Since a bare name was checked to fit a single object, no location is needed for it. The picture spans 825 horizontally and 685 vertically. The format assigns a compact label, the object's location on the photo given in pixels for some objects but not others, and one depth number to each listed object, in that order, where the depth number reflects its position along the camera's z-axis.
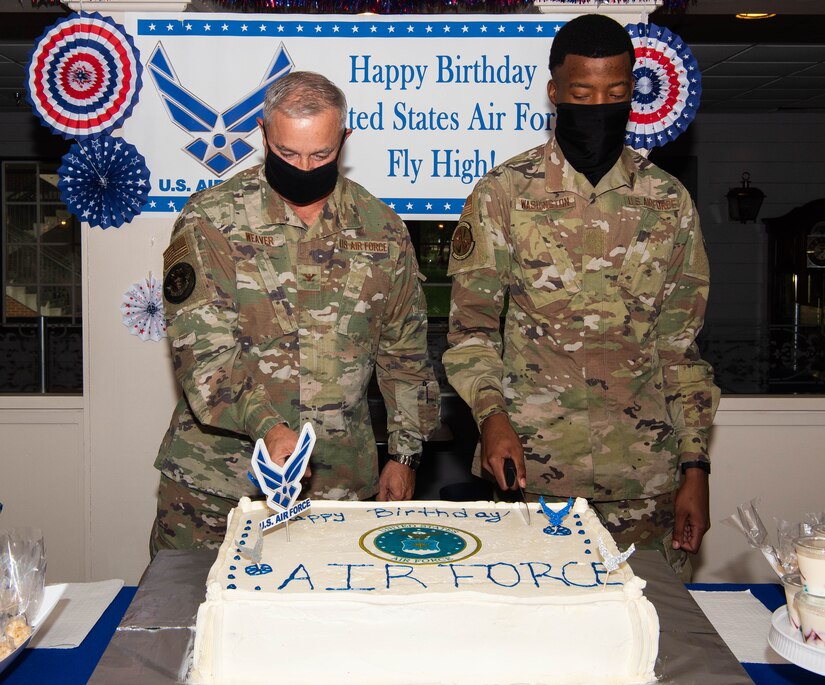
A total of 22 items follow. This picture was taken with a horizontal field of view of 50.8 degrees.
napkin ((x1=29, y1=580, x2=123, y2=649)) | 1.35
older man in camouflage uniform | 1.86
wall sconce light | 8.27
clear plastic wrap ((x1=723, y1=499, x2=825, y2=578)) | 1.34
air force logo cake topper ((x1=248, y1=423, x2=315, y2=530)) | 1.39
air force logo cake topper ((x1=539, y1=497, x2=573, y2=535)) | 1.49
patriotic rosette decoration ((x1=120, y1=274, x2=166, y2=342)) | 2.95
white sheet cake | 1.17
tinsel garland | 2.76
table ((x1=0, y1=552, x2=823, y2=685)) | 1.19
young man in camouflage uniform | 1.92
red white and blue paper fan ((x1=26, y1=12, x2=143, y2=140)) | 2.74
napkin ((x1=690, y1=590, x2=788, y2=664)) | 1.34
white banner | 2.77
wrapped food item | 1.23
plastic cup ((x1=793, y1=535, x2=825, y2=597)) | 1.15
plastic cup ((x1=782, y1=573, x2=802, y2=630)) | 1.20
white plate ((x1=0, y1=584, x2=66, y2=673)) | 1.19
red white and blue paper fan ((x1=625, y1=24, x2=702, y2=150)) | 2.74
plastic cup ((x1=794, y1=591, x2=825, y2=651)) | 1.15
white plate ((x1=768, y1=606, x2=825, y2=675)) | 1.14
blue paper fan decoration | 2.79
